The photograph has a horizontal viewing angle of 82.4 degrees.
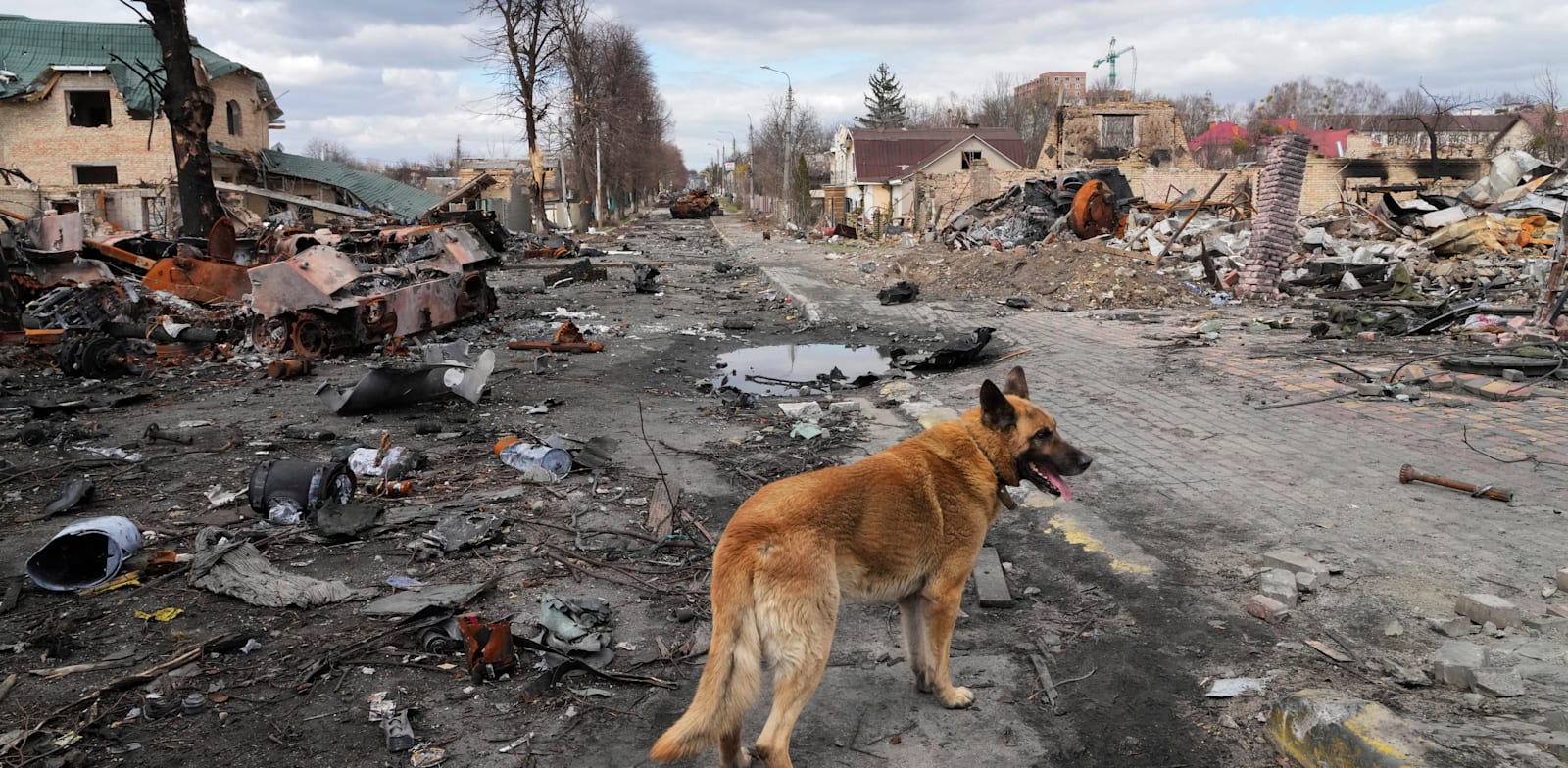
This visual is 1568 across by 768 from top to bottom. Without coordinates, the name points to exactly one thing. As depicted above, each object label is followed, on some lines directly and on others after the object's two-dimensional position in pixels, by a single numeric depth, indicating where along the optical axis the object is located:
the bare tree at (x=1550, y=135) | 30.79
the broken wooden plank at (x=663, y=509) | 5.57
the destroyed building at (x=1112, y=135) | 46.06
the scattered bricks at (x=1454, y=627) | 3.85
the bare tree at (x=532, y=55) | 33.88
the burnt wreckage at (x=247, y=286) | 11.37
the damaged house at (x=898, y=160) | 48.19
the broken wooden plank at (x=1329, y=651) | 3.70
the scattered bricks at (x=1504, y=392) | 7.70
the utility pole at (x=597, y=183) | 49.25
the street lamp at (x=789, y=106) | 45.06
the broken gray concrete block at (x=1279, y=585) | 4.28
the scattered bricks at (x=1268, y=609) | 4.12
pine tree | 90.06
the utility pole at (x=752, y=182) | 81.56
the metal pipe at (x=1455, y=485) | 5.39
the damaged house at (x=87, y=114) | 32.34
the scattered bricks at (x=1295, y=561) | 4.49
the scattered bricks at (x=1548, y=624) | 3.77
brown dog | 2.86
